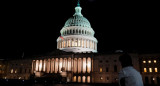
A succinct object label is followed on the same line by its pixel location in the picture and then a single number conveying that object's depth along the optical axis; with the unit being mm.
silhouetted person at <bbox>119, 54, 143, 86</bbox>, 4148
